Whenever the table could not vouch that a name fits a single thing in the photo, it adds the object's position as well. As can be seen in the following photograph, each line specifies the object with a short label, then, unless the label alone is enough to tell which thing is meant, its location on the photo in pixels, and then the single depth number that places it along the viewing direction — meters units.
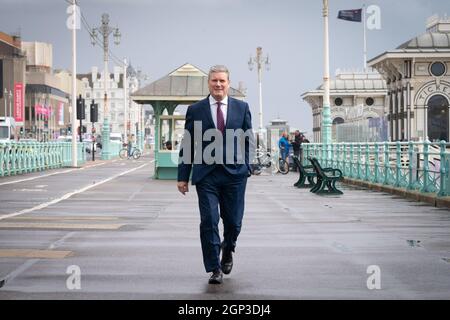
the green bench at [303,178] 28.62
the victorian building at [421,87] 57.44
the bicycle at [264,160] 44.19
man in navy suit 9.52
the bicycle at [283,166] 42.72
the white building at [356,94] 88.44
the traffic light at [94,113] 66.06
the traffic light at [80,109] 59.44
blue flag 43.56
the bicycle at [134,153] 74.31
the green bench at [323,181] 25.25
